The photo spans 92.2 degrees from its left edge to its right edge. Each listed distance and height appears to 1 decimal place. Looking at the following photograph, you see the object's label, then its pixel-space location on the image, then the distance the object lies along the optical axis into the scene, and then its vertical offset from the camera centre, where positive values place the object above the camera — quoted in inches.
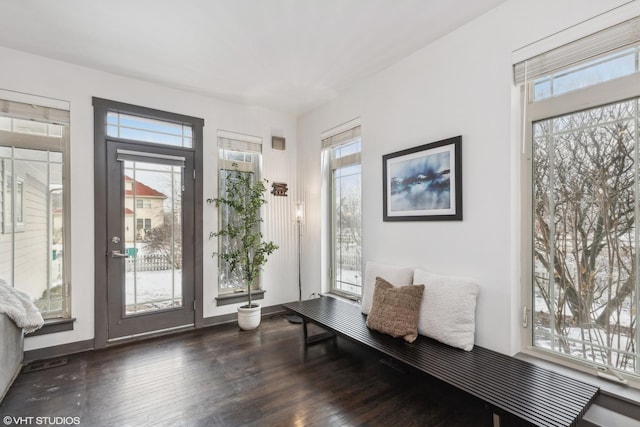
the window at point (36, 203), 107.8 +4.9
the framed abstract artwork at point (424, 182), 96.3 +11.2
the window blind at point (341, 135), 137.6 +38.3
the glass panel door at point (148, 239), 126.4 -9.7
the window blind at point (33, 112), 107.9 +38.0
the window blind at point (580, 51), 66.7 +38.7
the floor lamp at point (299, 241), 155.1 -13.8
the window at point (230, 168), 151.7 +24.4
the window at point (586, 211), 68.6 +0.7
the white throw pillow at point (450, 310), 86.3 -27.8
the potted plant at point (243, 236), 145.2 -10.0
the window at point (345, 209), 141.6 +2.9
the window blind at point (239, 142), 152.3 +37.7
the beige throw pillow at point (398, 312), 93.0 -30.4
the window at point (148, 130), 128.2 +38.0
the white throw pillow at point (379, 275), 107.0 -22.1
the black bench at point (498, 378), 59.2 -37.5
